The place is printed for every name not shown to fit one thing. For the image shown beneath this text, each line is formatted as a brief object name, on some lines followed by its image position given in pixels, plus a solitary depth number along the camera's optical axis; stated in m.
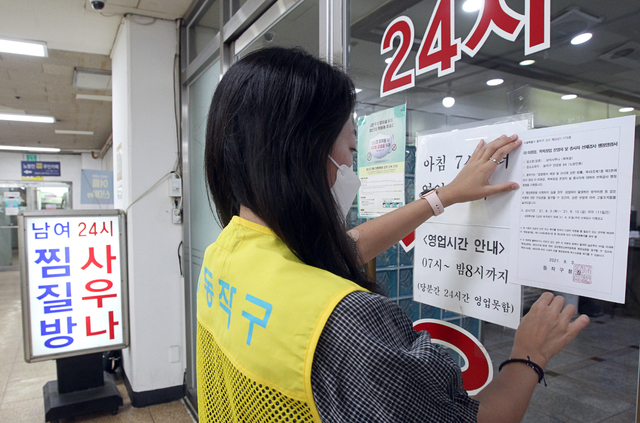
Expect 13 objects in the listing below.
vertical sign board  2.67
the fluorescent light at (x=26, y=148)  9.83
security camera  2.52
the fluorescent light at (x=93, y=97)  5.31
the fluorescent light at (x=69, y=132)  7.80
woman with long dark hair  0.52
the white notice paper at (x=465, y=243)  0.87
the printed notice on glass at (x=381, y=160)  1.13
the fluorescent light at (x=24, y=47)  3.35
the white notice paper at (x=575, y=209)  0.67
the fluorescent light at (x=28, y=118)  6.46
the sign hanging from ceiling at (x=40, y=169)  10.77
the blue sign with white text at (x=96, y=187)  5.79
